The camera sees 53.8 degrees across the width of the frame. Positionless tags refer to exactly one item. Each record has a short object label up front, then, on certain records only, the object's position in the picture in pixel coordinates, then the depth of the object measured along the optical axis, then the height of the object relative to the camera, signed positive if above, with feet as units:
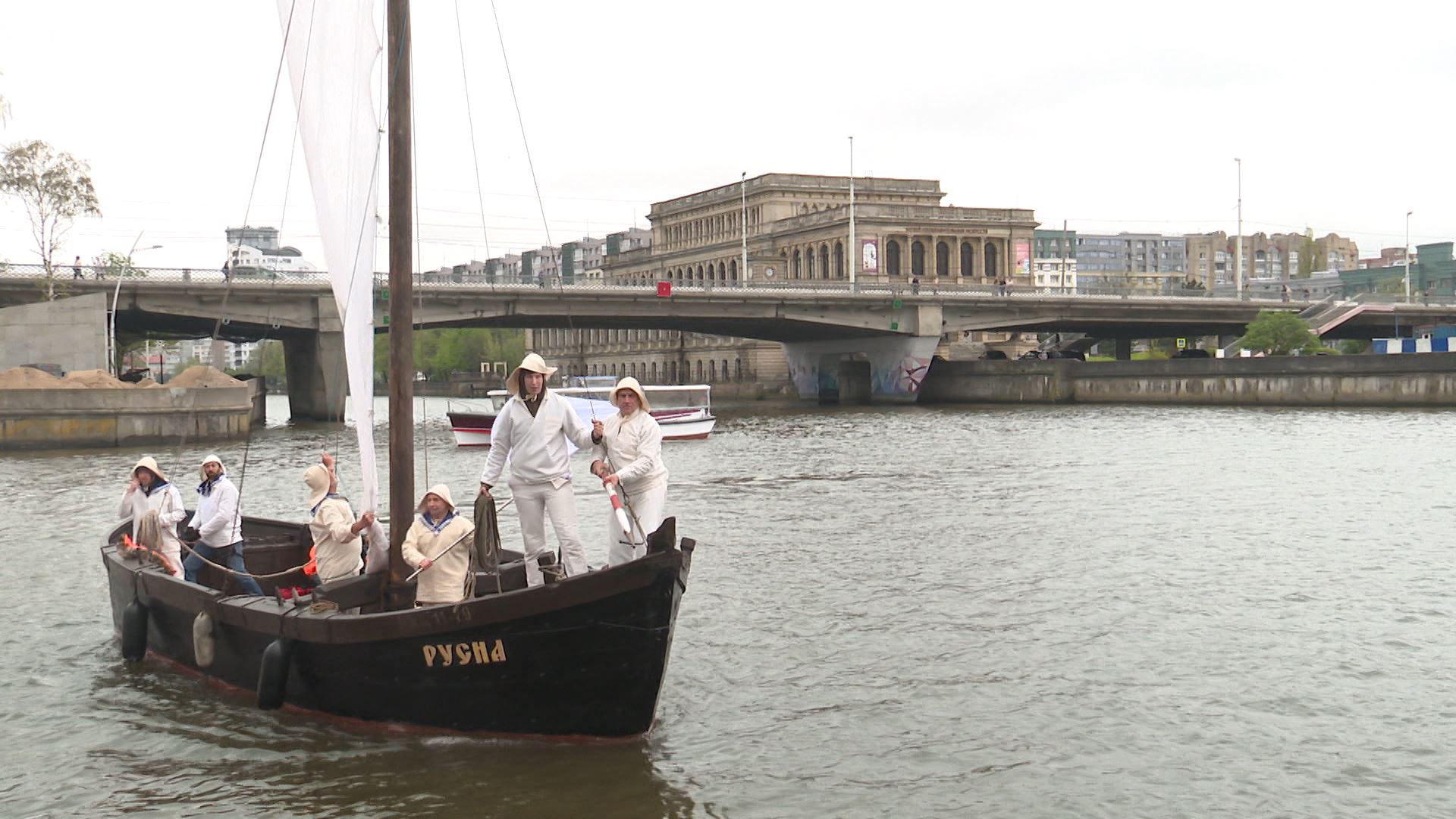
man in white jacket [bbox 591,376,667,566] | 40.29 -3.21
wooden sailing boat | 36.32 -7.65
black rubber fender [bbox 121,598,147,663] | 48.67 -9.27
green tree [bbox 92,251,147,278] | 213.05 +14.96
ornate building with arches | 433.07 +30.93
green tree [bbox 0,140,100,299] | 226.38 +28.20
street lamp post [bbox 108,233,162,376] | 201.46 +1.12
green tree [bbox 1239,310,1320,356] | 287.48 -0.22
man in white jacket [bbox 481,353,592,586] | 40.19 -2.96
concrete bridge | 217.97 +6.06
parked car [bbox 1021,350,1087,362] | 361.36 -3.80
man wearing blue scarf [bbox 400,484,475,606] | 40.34 -5.63
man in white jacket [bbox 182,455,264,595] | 50.47 -5.86
